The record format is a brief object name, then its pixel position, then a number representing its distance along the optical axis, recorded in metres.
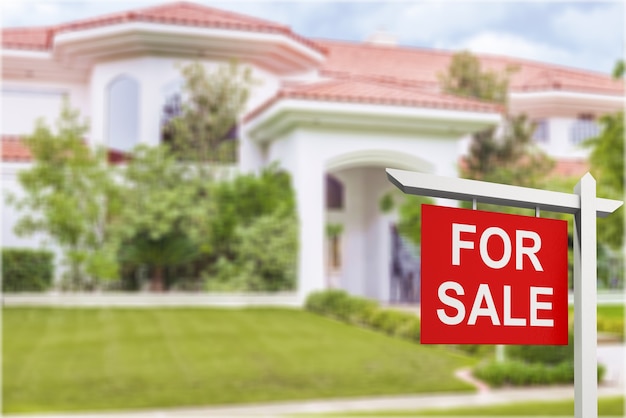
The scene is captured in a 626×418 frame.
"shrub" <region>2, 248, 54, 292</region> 15.09
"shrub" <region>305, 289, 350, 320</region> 14.42
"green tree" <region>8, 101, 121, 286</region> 15.15
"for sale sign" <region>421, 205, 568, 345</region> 2.62
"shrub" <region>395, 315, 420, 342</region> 12.59
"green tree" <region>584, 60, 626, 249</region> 13.42
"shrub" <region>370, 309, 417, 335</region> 12.98
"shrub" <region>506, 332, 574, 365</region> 10.76
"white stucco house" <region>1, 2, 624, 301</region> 15.73
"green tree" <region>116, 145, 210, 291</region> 15.33
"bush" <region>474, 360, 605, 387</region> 10.32
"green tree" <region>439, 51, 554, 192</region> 18.92
